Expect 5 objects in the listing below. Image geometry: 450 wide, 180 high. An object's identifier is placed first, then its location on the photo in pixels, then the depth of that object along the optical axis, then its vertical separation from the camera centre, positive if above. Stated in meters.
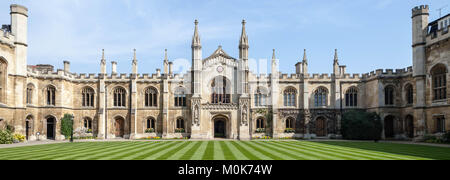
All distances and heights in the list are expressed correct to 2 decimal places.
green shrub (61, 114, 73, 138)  35.94 -3.05
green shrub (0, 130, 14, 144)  26.70 -3.28
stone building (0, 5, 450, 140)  35.59 -0.29
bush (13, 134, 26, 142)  28.86 -3.55
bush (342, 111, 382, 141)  33.51 -3.02
